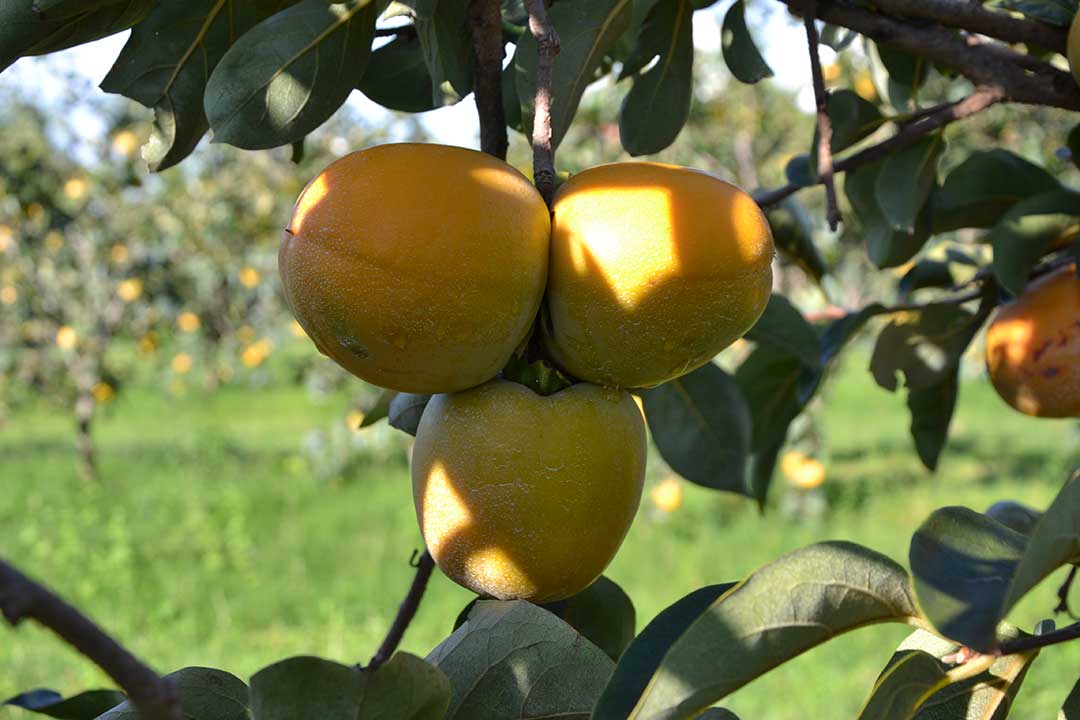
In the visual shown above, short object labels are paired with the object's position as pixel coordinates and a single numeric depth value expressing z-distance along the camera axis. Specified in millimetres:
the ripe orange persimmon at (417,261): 684
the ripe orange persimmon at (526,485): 724
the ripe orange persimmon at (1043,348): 1334
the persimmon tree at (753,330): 610
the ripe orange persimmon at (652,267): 712
